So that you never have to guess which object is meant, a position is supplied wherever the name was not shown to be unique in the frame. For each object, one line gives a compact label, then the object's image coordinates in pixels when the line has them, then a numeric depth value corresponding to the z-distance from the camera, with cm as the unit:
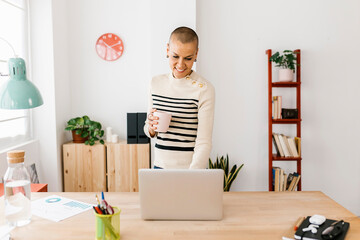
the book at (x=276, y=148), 344
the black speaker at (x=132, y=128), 332
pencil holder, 115
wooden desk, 122
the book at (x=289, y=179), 344
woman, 172
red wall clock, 361
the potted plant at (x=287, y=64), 327
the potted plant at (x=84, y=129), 336
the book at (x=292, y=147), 338
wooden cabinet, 334
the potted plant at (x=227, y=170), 336
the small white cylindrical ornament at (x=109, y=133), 350
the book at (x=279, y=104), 337
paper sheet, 140
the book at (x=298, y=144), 339
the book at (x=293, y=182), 341
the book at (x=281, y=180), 341
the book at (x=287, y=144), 341
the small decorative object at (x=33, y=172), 313
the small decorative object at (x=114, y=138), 343
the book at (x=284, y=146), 341
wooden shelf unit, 337
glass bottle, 130
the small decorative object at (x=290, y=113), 338
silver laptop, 131
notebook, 117
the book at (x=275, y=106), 338
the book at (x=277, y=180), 341
